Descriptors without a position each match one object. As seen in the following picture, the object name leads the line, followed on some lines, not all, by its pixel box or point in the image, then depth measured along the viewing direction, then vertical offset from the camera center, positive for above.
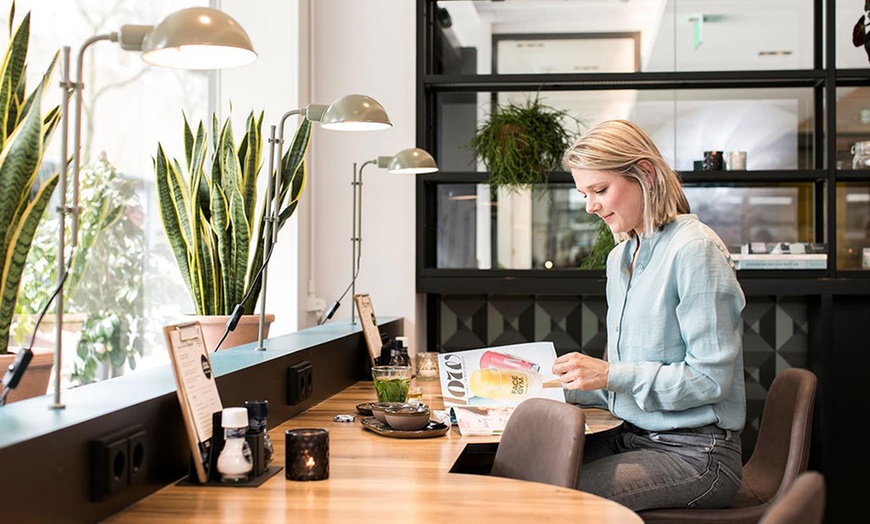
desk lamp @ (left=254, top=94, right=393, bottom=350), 2.65 +0.43
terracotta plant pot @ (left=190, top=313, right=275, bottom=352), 3.42 -0.23
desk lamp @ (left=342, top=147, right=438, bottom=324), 3.51 +0.40
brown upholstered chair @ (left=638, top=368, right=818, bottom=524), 2.23 -0.50
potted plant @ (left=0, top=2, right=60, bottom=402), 2.30 +0.24
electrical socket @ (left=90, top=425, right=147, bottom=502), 1.45 -0.31
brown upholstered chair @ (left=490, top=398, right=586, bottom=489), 1.91 -0.38
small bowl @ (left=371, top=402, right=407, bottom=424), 2.34 -0.36
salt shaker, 1.71 -0.34
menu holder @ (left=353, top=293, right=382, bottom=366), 3.45 -0.21
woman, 2.18 -0.20
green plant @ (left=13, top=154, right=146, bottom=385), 3.12 -0.01
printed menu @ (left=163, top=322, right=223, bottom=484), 1.70 -0.23
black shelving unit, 4.30 -0.03
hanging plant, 4.45 +0.59
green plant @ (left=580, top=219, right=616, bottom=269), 4.43 +0.09
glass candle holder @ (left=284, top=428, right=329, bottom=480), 1.75 -0.36
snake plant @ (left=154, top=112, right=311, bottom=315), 3.48 +0.21
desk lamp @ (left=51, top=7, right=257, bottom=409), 1.58 +0.40
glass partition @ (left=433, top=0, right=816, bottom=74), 4.42 +1.12
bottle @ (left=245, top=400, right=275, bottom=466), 1.79 -0.28
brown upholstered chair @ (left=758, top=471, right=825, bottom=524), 1.10 -0.29
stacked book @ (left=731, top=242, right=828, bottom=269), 4.32 +0.05
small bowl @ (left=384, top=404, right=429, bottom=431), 2.27 -0.37
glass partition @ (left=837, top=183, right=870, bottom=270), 4.40 +0.19
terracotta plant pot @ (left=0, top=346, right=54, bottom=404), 2.32 -0.28
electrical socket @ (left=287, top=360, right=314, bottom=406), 2.47 -0.31
